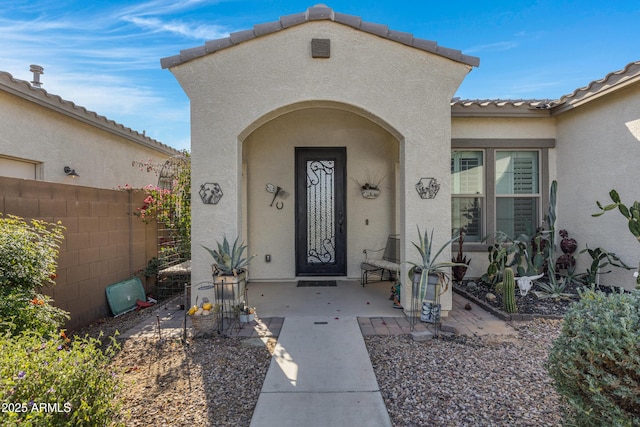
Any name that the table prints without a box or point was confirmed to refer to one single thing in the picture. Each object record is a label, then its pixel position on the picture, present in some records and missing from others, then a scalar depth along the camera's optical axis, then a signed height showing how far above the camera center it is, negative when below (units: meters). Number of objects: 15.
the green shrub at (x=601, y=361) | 1.82 -0.94
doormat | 6.92 -1.59
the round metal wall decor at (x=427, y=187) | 5.00 +0.35
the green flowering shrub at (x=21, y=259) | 2.88 -0.43
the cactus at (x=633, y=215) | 4.82 -0.12
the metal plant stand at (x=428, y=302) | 4.72 -1.39
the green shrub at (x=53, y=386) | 1.68 -1.00
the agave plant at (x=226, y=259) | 4.83 -0.72
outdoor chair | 6.92 -1.09
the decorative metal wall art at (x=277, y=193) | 7.30 +0.41
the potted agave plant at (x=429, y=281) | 4.75 -1.07
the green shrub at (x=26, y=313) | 2.70 -0.87
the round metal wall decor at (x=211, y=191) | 5.02 +0.33
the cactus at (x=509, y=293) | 5.08 -1.35
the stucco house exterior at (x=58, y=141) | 5.72 +1.59
